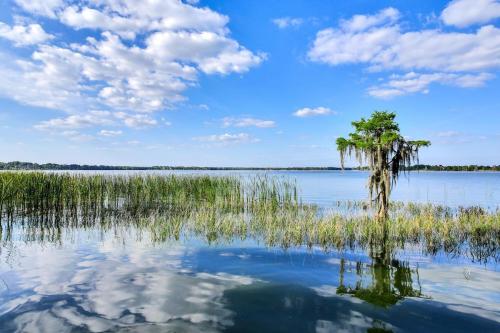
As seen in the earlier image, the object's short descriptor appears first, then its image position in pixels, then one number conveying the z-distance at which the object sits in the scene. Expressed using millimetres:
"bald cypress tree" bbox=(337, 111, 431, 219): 13555
